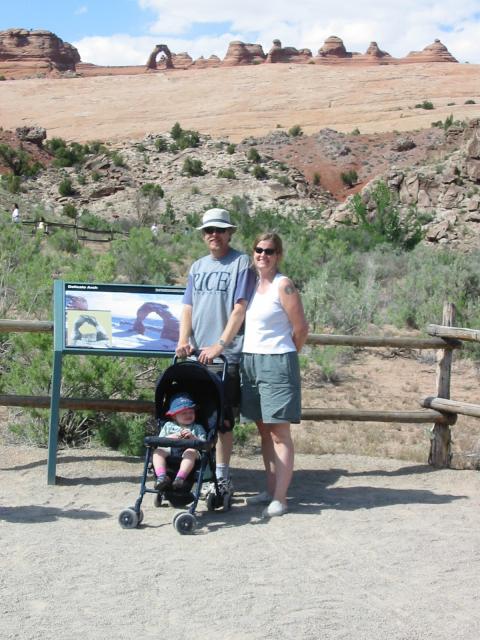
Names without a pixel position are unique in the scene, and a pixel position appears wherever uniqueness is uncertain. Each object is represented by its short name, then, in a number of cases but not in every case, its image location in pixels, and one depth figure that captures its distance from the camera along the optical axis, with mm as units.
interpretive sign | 6324
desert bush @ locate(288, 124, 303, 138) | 61656
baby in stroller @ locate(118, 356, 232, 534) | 5531
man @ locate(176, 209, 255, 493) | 5672
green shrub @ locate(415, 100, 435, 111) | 73250
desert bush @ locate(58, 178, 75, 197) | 44772
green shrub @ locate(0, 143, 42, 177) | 47906
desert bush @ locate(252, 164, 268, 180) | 46125
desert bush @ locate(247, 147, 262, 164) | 48750
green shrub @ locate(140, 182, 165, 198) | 42250
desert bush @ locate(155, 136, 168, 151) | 51844
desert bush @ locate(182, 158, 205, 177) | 47188
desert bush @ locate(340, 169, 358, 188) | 52562
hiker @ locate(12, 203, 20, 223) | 25853
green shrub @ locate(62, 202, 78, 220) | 39938
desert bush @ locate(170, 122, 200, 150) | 51625
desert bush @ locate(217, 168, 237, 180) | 46062
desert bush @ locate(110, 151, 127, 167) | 48250
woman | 5691
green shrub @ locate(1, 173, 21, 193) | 43406
